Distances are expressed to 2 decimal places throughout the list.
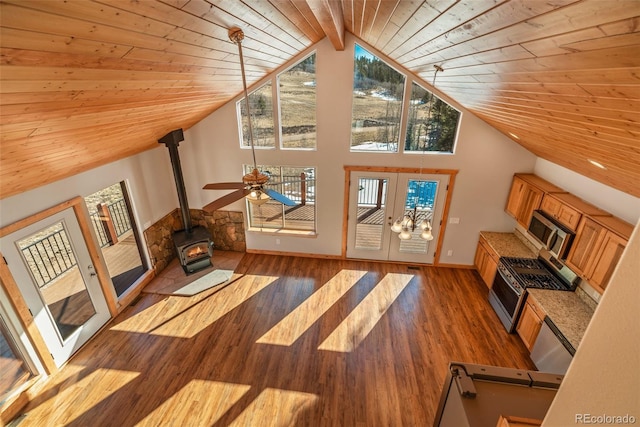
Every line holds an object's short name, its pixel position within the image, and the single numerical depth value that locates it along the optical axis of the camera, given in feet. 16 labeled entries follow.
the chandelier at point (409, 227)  11.49
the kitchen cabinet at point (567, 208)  12.07
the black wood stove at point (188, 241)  18.07
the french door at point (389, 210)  18.48
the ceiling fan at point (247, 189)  8.33
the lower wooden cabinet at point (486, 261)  16.67
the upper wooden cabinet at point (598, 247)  10.25
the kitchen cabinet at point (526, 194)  14.79
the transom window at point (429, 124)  16.84
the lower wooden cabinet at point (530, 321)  12.46
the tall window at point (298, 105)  17.07
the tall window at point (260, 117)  17.92
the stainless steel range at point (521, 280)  13.48
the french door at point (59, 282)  11.24
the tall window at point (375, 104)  16.57
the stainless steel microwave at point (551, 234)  12.52
